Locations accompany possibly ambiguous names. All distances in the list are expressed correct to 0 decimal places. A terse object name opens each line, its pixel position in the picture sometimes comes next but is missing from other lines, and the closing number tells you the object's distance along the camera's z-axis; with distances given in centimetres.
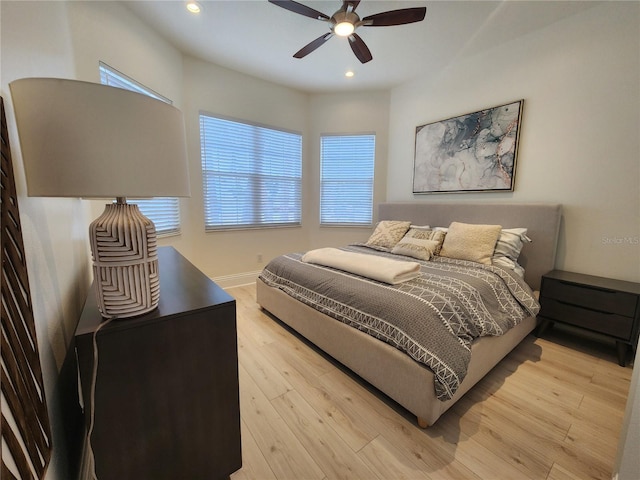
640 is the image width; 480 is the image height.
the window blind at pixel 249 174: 336
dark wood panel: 51
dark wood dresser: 80
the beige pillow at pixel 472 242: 240
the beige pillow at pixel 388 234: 307
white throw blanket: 184
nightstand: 192
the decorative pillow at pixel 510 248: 239
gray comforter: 138
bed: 138
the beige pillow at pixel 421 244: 261
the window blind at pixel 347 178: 405
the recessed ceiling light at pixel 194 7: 215
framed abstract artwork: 274
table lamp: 63
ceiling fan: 181
